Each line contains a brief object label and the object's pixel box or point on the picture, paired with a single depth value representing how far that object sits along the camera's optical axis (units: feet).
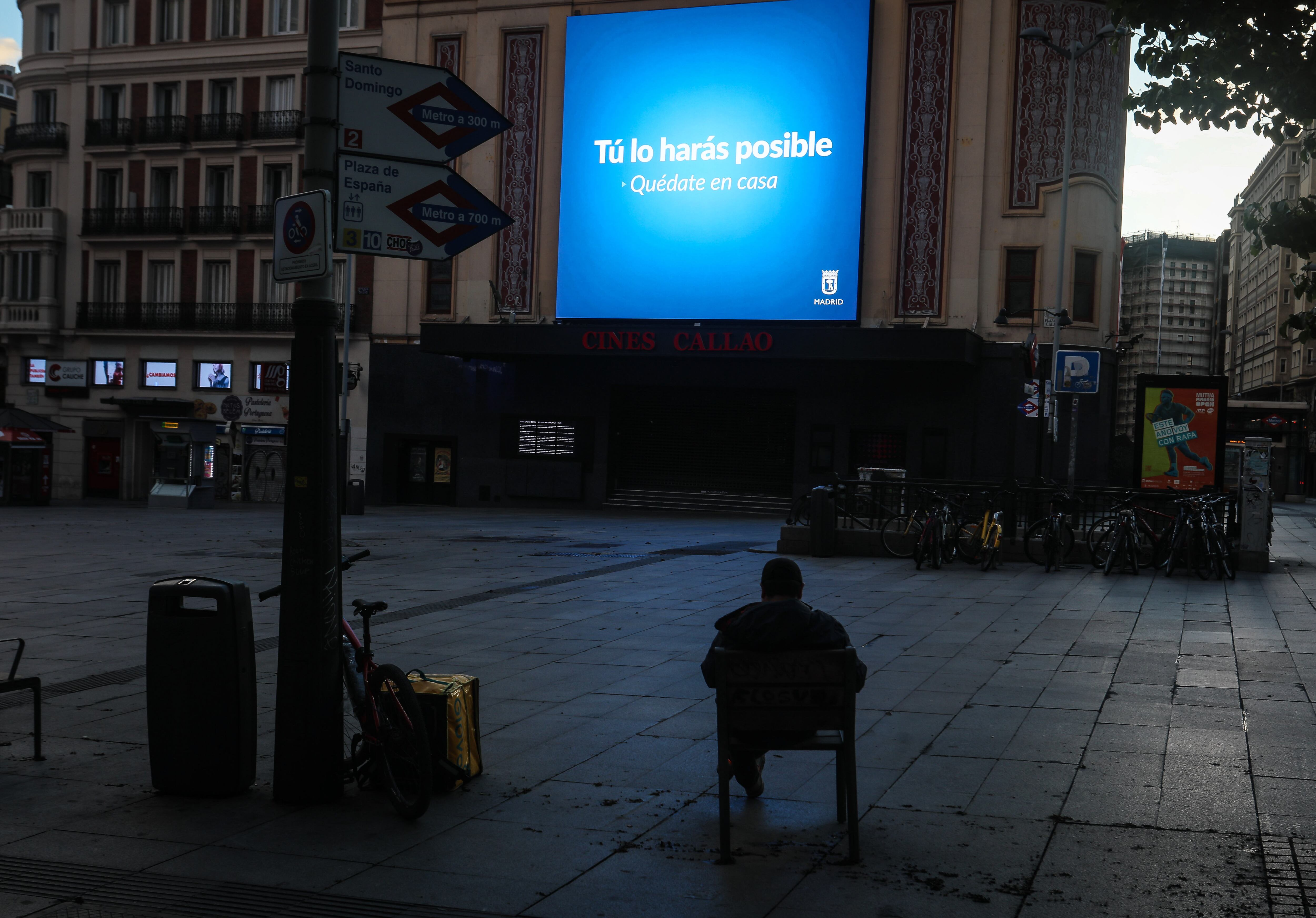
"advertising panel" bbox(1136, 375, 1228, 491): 67.46
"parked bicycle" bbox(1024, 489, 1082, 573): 56.95
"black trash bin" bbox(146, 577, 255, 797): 18.83
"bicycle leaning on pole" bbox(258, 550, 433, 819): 17.80
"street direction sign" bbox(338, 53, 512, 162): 19.03
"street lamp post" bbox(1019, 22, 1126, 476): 91.25
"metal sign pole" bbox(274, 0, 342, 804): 18.57
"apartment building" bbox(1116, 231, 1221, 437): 509.76
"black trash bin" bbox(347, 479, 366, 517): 103.81
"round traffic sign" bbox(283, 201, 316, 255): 18.38
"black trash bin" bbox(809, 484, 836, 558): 62.08
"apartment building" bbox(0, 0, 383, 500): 136.67
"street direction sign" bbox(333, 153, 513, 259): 18.90
